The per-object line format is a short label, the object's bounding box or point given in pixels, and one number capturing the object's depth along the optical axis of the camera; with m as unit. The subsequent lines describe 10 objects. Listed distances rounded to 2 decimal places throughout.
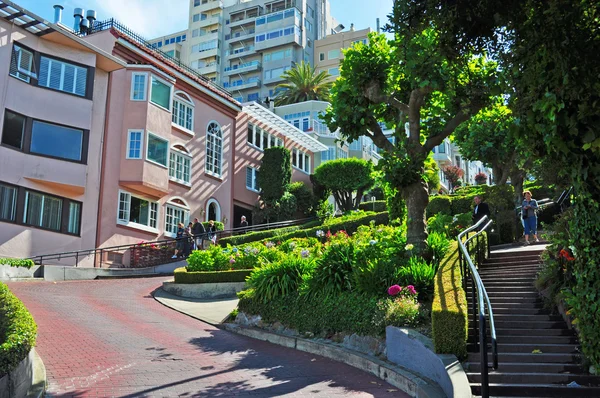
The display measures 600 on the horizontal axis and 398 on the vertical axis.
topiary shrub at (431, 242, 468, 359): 8.12
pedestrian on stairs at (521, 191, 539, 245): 17.86
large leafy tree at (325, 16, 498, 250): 12.62
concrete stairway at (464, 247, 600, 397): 7.10
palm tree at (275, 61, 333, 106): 61.03
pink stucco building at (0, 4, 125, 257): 22.12
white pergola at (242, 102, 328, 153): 34.93
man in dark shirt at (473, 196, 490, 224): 17.05
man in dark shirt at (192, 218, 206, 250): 25.52
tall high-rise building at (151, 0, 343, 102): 75.44
